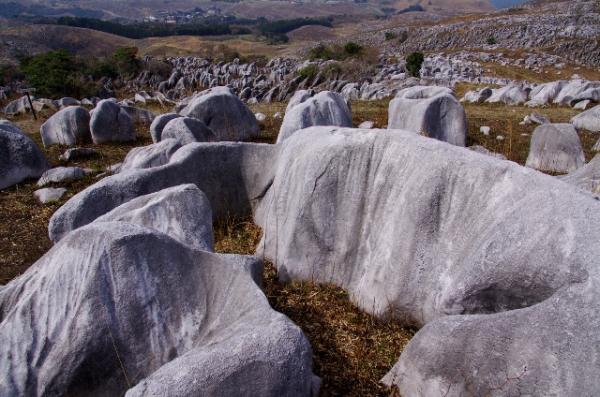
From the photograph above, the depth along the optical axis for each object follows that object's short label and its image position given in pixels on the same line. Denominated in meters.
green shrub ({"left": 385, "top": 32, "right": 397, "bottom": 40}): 56.92
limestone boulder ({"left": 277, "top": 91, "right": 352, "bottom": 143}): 10.01
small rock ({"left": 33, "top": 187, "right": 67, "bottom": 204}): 8.83
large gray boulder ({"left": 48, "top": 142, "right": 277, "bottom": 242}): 6.17
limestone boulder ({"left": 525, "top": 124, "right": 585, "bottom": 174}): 9.73
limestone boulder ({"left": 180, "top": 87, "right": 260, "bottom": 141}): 12.37
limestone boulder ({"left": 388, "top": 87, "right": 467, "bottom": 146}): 10.71
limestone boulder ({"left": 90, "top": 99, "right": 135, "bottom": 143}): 12.60
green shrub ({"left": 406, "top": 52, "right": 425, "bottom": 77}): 29.88
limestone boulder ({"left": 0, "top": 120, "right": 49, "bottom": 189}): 9.64
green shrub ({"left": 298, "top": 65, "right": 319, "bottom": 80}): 29.55
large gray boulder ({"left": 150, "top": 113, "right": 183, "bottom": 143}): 11.83
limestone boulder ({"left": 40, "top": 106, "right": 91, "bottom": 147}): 12.83
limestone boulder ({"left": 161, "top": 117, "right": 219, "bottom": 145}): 10.38
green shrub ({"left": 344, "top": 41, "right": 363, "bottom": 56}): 35.84
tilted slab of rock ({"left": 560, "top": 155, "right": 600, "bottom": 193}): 6.52
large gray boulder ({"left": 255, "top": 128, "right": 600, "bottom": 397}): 3.02
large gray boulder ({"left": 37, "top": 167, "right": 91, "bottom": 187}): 9.60
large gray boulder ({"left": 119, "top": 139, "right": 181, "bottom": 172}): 8.24
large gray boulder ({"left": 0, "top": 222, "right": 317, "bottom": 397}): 3.53
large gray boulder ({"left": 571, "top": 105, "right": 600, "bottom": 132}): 13.33
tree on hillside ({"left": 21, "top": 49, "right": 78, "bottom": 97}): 24.86
